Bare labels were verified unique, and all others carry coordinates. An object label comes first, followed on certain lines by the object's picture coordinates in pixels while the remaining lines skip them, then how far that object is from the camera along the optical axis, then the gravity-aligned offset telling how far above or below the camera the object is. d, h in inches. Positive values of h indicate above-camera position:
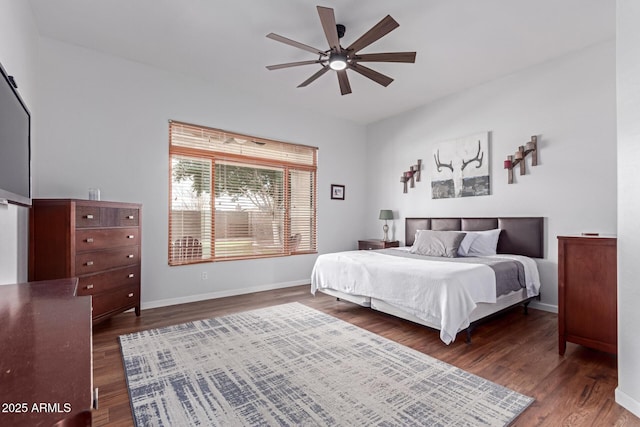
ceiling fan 98.3 +59.4
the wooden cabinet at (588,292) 95.4 -24.1
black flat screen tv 55.7 +13.7
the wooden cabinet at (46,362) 21.2 -14.0
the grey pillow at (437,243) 157.6 -14.3
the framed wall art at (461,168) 177.2 +28.6
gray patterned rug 72.0 -45.8
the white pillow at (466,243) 159.5 -14.0
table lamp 221.3 +0.2
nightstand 216.7 -20.1
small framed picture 231.9 +17.3
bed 109.3 -24.7
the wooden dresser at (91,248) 112.1 -12.9
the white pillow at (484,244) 161.0 -14.4
